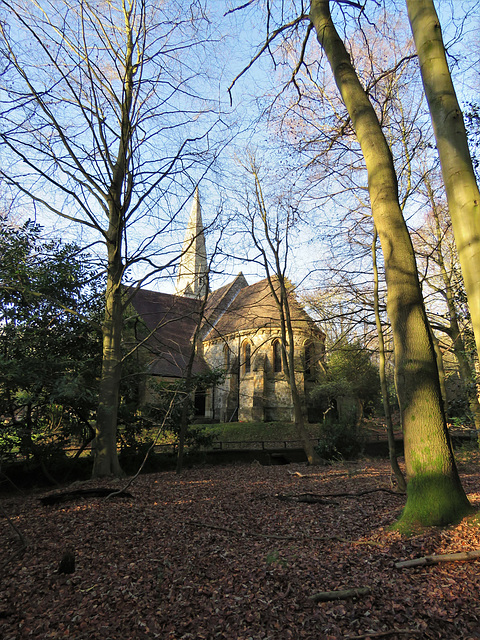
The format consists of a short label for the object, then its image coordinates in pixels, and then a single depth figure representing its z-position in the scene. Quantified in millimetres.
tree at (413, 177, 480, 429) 10695
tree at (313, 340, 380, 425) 22797
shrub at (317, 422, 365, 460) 14586
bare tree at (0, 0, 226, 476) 8453
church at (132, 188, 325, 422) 24750
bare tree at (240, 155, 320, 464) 13181
